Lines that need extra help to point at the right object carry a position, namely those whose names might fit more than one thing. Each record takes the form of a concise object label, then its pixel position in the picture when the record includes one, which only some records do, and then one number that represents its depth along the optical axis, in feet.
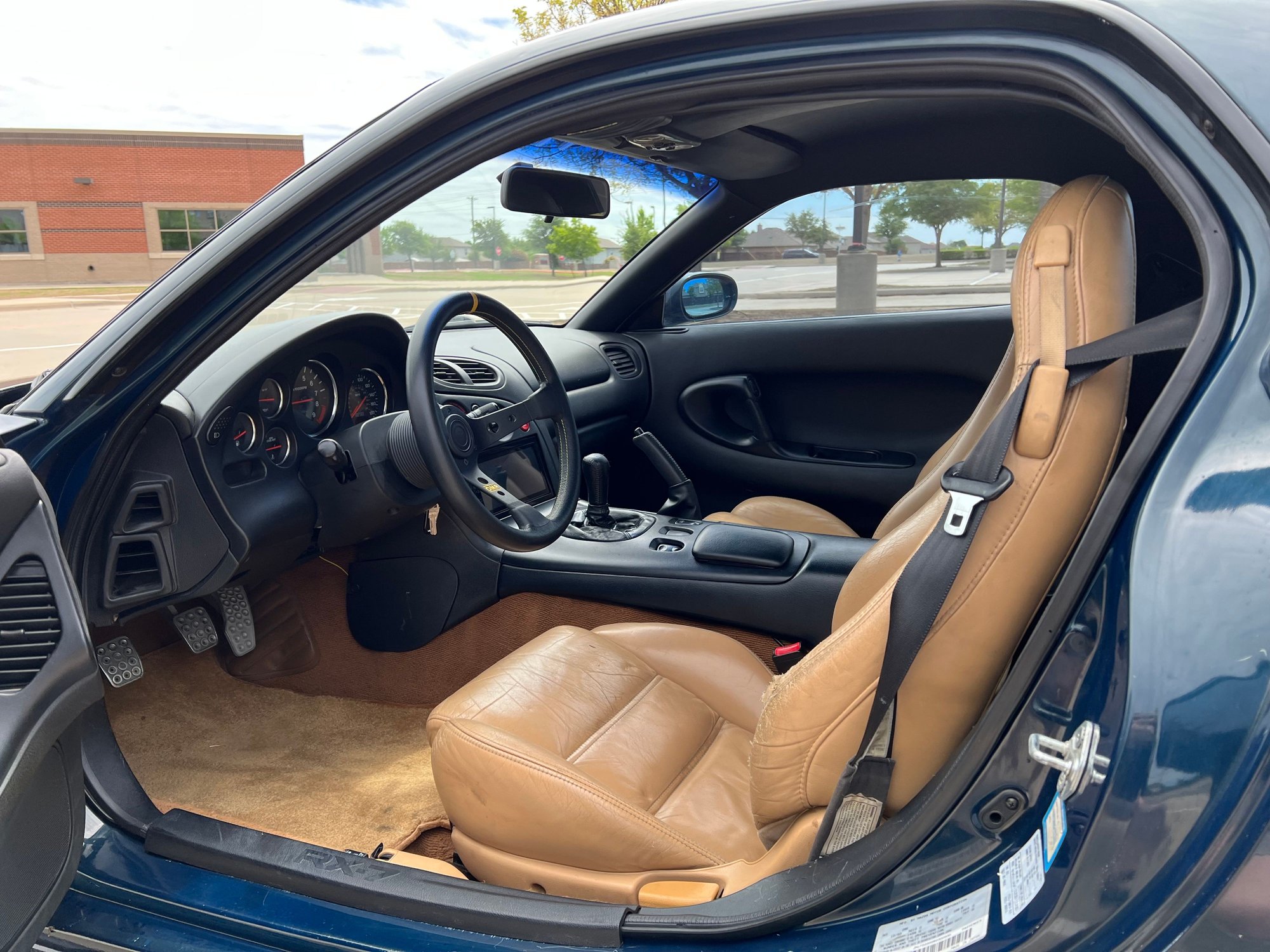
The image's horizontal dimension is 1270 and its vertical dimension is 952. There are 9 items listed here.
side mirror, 10.20
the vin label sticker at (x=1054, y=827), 2.40
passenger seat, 4.53
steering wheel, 5.69
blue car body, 2.05
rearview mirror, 6.45
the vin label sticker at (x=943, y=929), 2.53
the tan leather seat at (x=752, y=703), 2.94
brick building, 71.15
